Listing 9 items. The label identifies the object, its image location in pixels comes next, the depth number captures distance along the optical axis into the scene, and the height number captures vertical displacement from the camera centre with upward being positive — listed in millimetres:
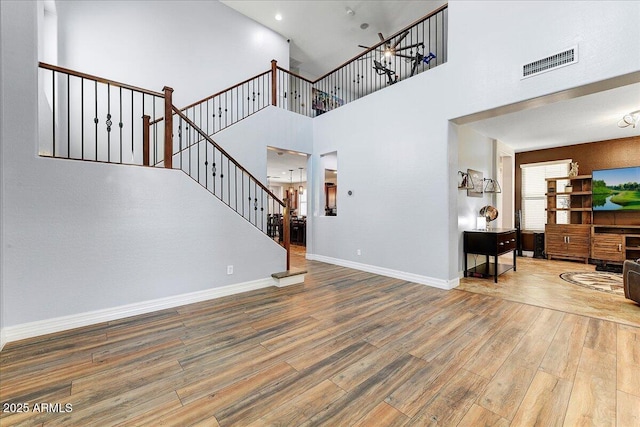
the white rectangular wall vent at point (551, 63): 2921 +1745
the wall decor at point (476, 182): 5000 +585
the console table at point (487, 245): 4359 -580
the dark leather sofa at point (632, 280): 3336 -897
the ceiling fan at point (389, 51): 4891 +3048
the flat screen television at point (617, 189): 5508 +485
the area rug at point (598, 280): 4141 -1206
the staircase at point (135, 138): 4589 +1399
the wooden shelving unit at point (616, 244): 5441 -681
